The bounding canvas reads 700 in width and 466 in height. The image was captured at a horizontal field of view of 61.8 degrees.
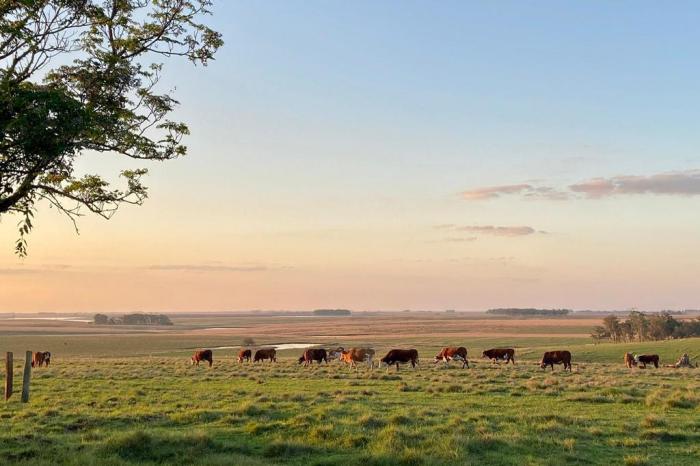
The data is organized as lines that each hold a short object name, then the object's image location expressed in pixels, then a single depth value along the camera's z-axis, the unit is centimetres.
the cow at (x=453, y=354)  4006
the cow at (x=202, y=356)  4300
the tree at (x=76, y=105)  1137
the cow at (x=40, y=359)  4055
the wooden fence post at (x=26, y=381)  2042
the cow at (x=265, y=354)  4571
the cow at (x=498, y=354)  4306
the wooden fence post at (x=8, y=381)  2065
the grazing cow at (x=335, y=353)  4605
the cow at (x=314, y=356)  4222
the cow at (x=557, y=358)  3946
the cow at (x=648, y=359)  4238
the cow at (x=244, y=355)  4576
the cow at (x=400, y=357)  3747
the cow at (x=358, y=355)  4053
